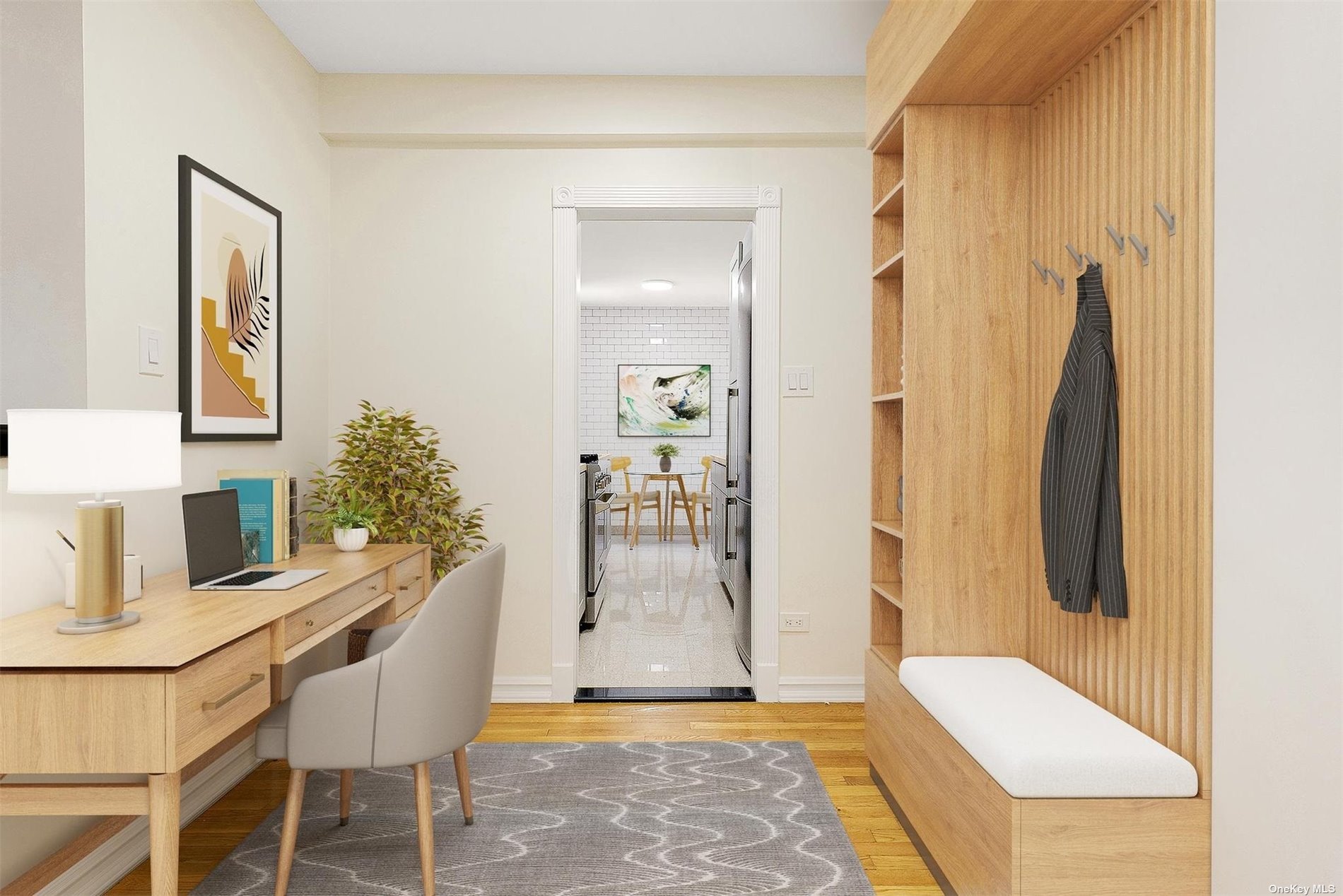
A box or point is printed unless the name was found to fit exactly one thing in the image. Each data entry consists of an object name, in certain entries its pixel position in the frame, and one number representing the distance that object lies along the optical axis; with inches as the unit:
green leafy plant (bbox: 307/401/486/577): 123.4
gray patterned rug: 80.7
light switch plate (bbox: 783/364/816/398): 137.6
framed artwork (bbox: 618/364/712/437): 359.9
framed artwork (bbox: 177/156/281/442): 94.6
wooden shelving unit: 113.0
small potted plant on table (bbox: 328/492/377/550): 110.4
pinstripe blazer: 76.1
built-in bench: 63.1
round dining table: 322.3
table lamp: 60.0
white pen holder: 73.2
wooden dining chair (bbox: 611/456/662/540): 336.6
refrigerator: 155.2
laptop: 84.4
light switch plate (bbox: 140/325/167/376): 86.9
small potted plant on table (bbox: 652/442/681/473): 345.4
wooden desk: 54.8
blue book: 100.0
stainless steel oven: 185.2
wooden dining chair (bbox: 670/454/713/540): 323.0
